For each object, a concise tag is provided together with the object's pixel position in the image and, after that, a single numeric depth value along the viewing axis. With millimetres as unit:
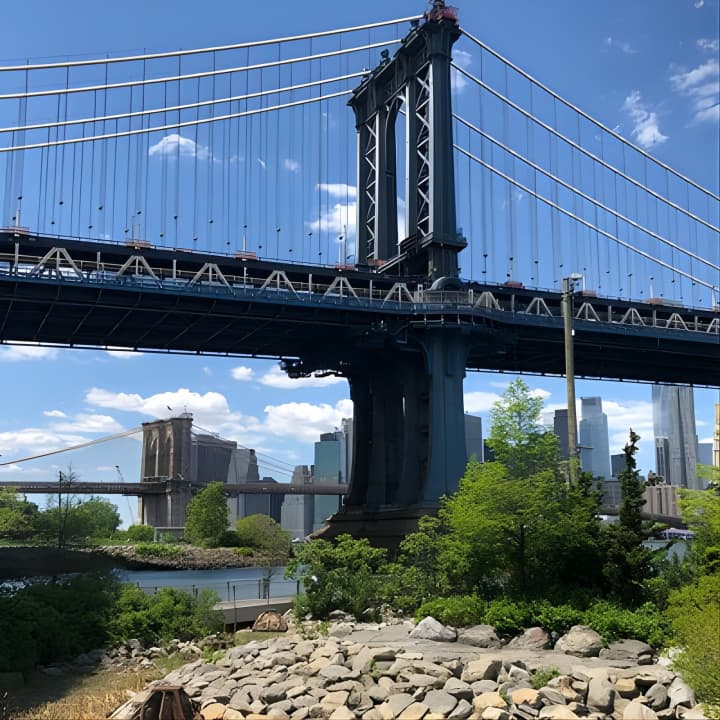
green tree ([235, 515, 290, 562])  118312
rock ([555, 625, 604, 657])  24281
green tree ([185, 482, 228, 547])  120688
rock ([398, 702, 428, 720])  20188
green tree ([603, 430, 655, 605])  27562
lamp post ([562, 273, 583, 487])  30859
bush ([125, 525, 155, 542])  131875
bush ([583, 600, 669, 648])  24531
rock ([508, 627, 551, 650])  25797
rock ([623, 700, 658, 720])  19484
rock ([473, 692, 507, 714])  20422
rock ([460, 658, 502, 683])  22141
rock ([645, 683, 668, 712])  20062
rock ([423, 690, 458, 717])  20250
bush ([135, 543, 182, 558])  108438
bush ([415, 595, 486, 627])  29234
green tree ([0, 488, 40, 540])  119125
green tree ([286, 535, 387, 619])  36000
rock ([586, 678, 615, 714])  19969
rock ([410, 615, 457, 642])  26844
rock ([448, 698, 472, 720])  20019
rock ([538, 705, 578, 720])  19422
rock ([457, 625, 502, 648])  26262
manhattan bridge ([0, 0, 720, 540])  60906
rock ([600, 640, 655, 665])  23406
